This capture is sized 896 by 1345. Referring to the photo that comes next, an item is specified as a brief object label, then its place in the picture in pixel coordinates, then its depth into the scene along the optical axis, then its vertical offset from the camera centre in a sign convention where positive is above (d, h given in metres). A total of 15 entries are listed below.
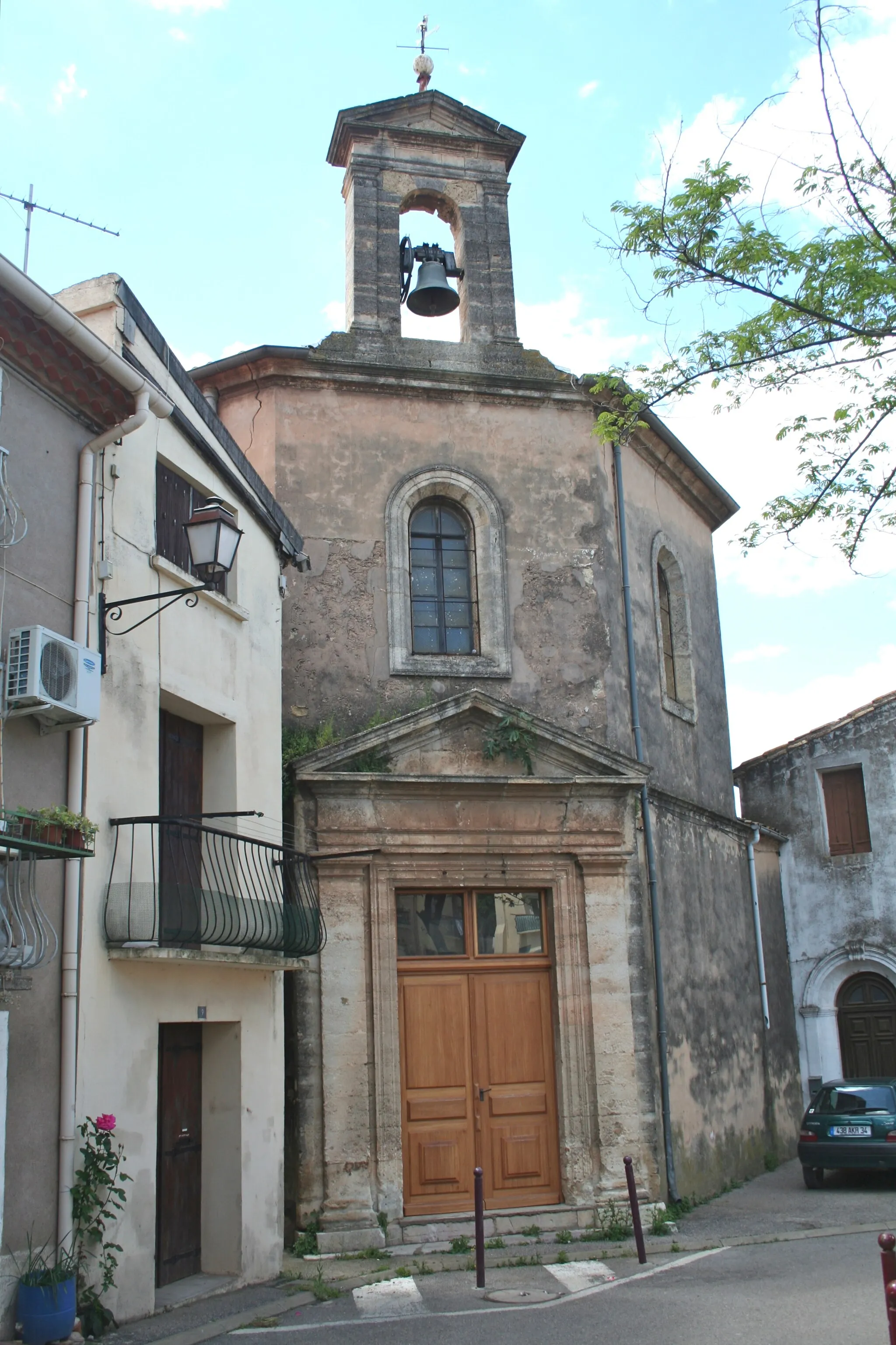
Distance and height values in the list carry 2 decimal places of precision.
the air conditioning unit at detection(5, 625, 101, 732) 6.73 +1.85
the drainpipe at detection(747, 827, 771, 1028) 15.43 +1.05
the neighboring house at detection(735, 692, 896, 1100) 17.19 +1.62
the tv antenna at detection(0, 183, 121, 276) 8.52 +5.29
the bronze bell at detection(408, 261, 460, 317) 12.71 +6.95
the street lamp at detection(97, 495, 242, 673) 8.17 +3.01
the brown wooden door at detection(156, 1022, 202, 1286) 8.58 -0.79
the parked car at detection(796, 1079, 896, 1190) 12.65 -1.15
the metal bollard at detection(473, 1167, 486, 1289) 8.75 -1.37
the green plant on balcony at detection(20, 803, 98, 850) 6.35 +1.03
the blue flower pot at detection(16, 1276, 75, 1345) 6.38 -1.30
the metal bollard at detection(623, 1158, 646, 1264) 9.16 -1.35
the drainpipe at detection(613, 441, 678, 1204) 11.61 +1.34
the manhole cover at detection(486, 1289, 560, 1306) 8.50 -1.75
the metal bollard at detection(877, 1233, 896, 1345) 5.35 -1.00
